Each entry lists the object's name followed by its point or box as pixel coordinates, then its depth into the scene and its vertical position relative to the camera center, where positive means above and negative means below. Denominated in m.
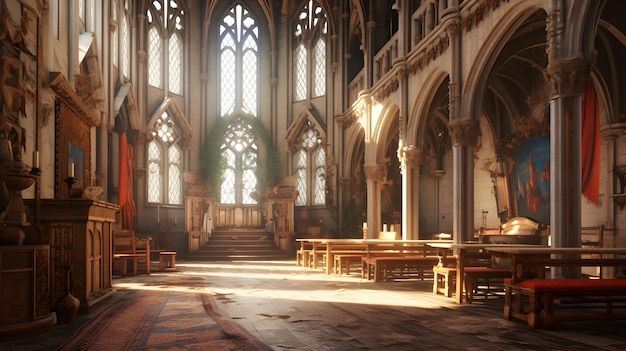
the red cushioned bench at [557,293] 5.98 -0.95
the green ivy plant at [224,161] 24.36 +1.78
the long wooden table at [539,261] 6.50 -0.68
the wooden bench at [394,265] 11.30 -1.27
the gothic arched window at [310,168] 24.86 +1.35
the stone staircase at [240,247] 20.38 -1.70
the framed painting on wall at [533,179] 15.10 +0.55
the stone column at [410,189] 15.48 +0.29
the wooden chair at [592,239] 12.98 -0.89
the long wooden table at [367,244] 12.21 -1.07
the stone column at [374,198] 19.19 +0.06
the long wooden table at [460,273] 8.15 -1.01
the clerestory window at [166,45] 23.19 +6.24
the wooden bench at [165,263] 14.88 -1.59
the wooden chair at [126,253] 13.30 -1.22
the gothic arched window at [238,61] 25.80 +6.12
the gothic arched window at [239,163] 25.11 +1.57
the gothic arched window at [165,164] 22.80 +1.43
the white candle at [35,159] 6.83 +0.47
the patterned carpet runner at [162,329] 5.05 -1.28
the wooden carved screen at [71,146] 10.05 +0.99
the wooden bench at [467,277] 8.13 -1.12
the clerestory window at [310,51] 24.88 +6.34
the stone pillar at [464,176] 12.28 +0.50
